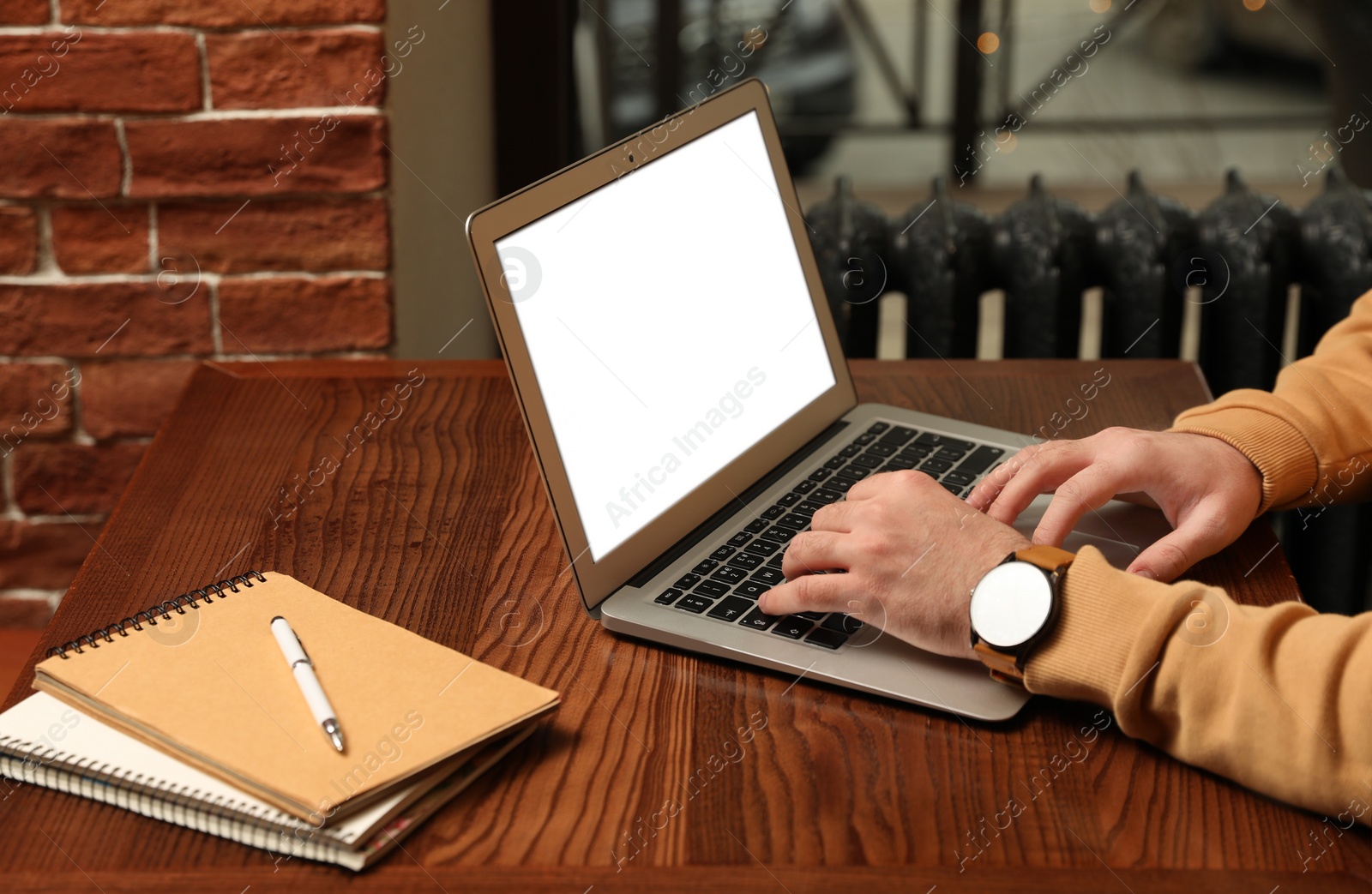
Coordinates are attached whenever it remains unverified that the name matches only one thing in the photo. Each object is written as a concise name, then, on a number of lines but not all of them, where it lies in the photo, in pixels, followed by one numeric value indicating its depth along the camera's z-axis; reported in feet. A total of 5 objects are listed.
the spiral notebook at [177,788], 4.91
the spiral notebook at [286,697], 4.96
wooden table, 4.91
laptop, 5.36
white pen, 5.03
